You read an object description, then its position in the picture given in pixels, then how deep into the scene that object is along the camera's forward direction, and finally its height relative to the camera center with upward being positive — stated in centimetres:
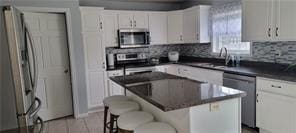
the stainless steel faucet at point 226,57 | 394 -18
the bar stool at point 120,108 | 233 -66
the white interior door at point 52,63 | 364 -19
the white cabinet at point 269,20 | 266 +36
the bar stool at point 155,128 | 176 -68
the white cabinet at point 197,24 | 432 +53
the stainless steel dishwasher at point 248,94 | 292 -67
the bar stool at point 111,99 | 269 -64
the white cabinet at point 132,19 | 457 +70
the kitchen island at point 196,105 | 168 -47
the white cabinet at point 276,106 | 247 -76
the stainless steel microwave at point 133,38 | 453 +27
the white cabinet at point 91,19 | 396 +63
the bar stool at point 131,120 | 195 -68
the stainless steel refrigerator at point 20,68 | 165 -12
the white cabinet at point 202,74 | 349 -49
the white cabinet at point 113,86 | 427 -74
